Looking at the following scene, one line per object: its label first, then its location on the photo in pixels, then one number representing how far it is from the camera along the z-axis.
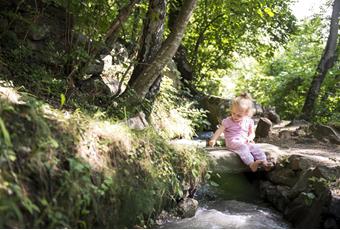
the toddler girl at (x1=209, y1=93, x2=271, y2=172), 5.94
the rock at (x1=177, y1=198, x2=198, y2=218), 4.46
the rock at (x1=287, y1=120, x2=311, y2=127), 9.90
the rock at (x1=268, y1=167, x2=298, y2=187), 5.39
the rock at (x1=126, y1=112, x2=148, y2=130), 5.22
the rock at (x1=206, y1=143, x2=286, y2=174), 5.66
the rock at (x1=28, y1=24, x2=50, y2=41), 6.31
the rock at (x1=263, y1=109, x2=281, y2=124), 10.96
